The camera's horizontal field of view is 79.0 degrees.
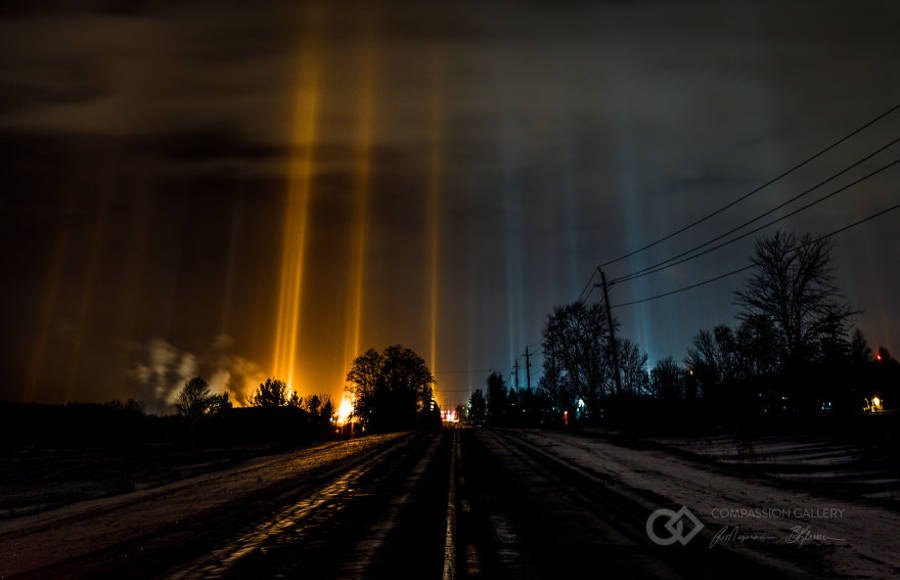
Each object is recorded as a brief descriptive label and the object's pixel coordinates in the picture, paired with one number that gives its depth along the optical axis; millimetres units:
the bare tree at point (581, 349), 60375
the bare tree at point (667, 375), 102375
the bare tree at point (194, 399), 145625
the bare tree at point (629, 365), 85750
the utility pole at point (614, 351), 36756
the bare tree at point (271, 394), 82494
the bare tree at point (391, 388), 83188
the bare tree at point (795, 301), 37562
